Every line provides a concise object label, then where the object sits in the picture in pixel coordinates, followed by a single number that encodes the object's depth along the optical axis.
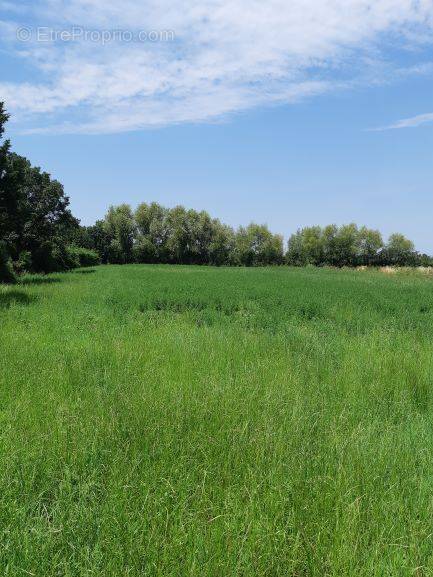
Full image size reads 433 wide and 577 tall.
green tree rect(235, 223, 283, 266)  98.38
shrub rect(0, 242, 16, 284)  29.77
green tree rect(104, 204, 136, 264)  93.88
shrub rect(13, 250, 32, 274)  36.82
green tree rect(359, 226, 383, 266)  100.19
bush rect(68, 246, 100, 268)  62.33
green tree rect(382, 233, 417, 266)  101.50
